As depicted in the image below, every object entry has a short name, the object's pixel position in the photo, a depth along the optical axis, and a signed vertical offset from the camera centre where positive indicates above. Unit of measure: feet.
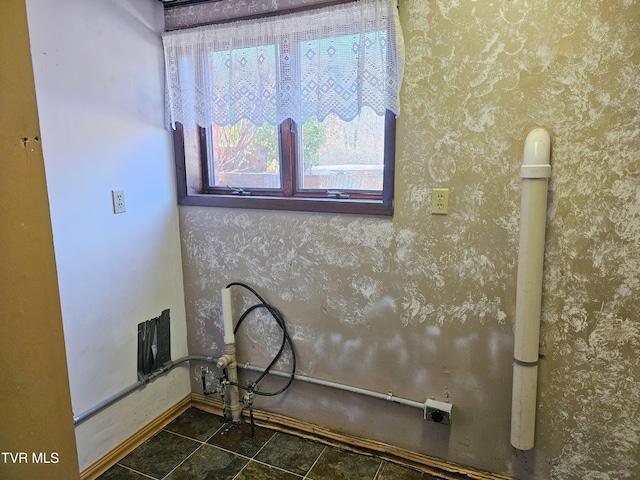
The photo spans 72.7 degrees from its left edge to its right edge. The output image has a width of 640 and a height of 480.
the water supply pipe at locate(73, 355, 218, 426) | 6.17 -3.14
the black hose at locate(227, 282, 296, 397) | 7.13 -2.56
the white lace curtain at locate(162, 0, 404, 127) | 5.58 +1.66
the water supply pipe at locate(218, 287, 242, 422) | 7.30 -2.90
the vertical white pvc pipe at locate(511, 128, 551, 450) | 5.02 -1.26
